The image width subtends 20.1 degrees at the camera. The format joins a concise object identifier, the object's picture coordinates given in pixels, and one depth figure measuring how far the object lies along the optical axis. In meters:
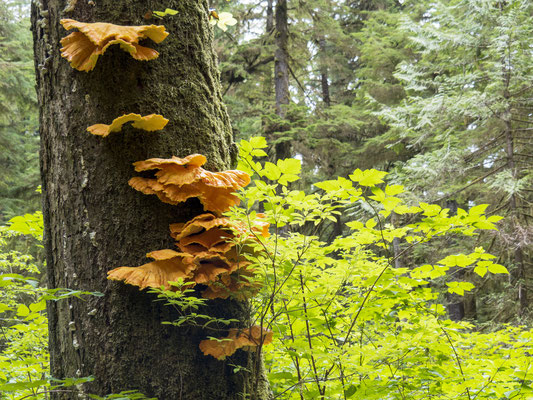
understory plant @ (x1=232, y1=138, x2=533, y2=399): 4.90
